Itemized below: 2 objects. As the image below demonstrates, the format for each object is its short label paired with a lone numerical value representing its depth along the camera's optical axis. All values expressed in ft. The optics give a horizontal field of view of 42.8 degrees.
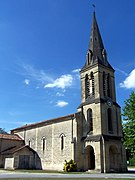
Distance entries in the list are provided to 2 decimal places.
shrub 77.83
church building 80.86
